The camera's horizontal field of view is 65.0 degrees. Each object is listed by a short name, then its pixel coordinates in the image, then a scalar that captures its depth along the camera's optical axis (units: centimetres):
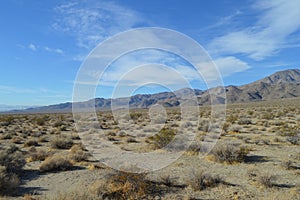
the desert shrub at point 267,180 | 745
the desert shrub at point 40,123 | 3192
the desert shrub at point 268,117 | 3138
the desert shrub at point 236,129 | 2068
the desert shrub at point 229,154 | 1041
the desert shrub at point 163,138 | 1401
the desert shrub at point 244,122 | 2659
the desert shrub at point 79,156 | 1106
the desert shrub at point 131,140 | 1716
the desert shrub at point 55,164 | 966
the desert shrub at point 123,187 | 673
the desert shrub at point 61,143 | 1513
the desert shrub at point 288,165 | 935
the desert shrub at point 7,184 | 720
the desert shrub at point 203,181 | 750
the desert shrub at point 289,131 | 1726
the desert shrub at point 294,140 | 1430
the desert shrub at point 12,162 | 912
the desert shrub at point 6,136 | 1933
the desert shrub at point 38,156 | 1148
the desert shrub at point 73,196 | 543
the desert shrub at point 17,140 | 1734
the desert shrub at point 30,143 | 1603
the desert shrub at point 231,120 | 2869
